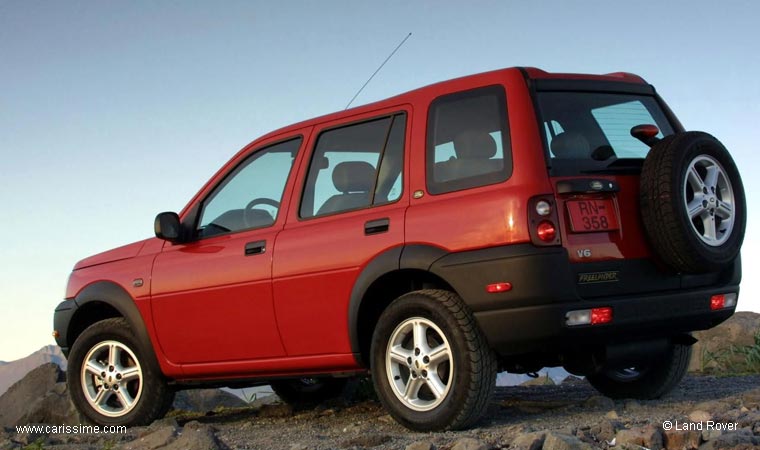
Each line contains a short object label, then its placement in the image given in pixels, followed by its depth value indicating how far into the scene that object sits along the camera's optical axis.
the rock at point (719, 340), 10.24
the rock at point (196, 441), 5.44
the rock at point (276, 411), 7.96
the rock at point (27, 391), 10.92
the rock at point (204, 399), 11.17
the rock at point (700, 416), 5.46
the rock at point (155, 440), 5.80
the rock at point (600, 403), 6.48
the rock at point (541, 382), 9.96
